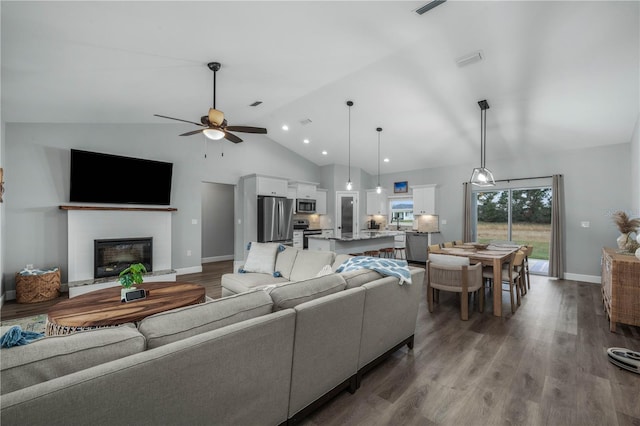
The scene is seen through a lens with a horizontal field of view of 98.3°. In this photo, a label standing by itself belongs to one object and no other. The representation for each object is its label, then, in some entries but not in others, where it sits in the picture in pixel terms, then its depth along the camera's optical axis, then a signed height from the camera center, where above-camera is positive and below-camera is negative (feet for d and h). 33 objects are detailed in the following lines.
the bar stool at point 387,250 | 20.37 -2.69
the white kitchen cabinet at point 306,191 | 26.07 +2.20
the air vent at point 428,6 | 8.79 +6.74
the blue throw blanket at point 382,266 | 8.06 -1.61
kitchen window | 28.02 +0.37
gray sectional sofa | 2.92 -2.02
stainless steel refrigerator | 22.35 -0.46
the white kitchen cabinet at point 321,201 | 27.96 +1.29
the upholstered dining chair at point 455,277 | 11.44 -2.70
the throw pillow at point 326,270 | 10.12 -2.09
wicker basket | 13.38 -3.63
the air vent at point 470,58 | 11.67 +6.72
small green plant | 8.79 -2.03
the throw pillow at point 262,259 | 12.77 -2.12
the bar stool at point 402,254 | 25.67 -3.86
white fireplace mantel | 15.31 -0.95
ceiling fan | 10.77 +3.69
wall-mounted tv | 15.40 +2.08
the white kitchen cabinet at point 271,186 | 22.41 +2.33
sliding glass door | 20.45 -0.27
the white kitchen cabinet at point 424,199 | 24.97 +1.34
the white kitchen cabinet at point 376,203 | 28.60 +1.12
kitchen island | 16.94 -1.97
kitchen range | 25.81 -1.79
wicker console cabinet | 9.80 -2.77
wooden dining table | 11.91 -1.98
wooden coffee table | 7.19 -2.76
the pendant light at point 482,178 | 13.21 +1.72
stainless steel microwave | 25.95 +0.76
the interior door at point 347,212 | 27.99 +0.17
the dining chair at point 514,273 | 12.35 -2.86
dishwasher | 25.18 -2.97
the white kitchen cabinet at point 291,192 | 25.64 +2.02
